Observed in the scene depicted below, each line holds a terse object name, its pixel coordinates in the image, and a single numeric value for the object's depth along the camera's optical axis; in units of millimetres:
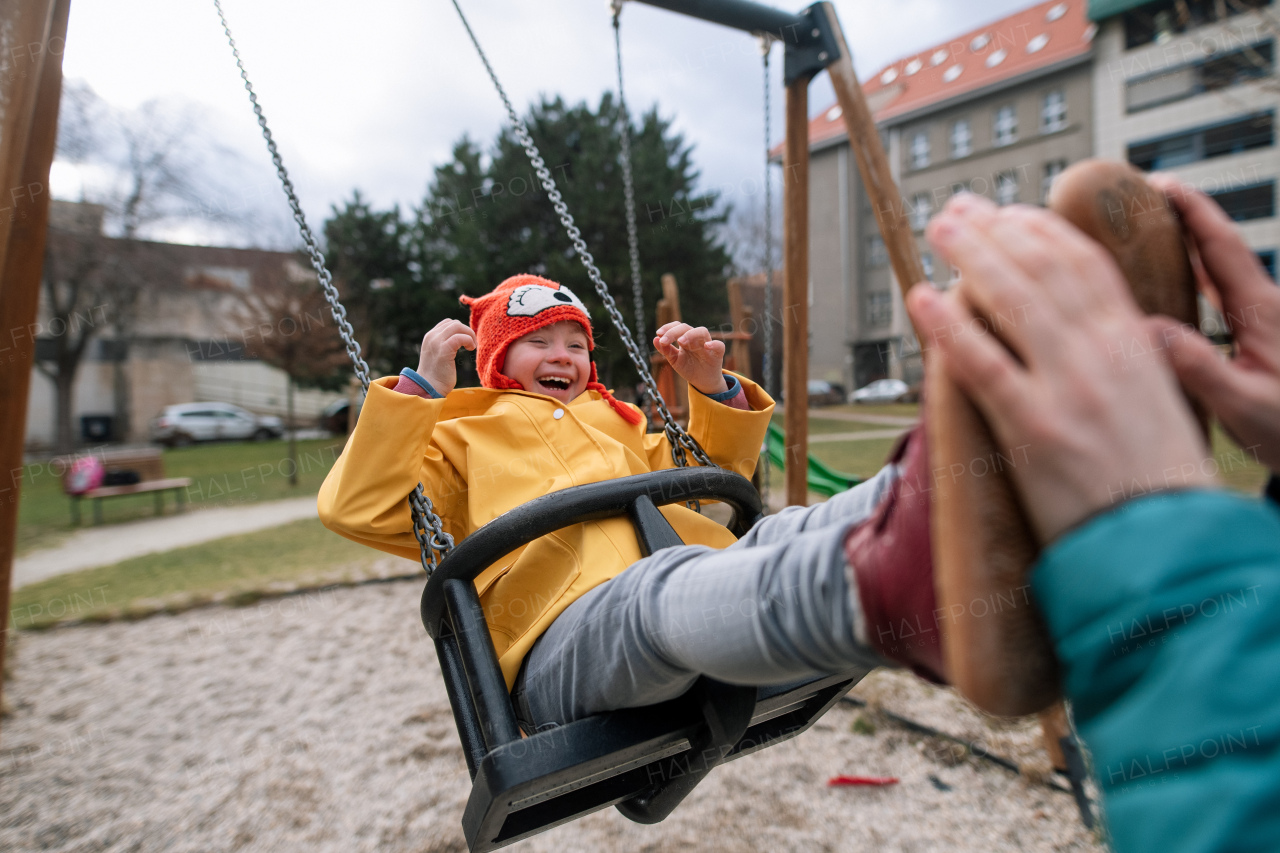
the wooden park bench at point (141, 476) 8248
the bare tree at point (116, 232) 12625
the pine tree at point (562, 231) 11328
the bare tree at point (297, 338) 11867
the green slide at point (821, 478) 3749
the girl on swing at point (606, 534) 688
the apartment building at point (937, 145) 16906
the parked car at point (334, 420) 14723
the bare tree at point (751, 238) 16469
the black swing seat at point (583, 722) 1010
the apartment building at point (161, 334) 12984
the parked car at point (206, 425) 17812
